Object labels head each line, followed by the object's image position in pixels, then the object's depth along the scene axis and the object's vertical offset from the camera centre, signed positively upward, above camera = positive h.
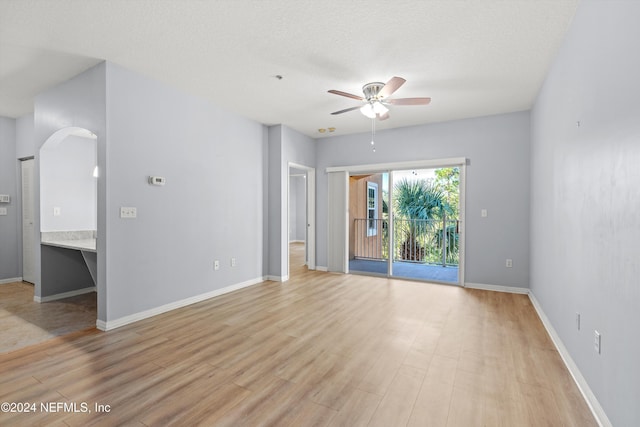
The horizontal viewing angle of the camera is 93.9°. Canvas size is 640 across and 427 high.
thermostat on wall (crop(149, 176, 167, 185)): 3.49 +0.35
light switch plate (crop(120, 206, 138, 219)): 3.21 -0.03
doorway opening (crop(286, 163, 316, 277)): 6.39 -0.29
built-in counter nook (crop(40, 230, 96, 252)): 3.56 -0.43
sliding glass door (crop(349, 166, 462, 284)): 6.43 -0.42
